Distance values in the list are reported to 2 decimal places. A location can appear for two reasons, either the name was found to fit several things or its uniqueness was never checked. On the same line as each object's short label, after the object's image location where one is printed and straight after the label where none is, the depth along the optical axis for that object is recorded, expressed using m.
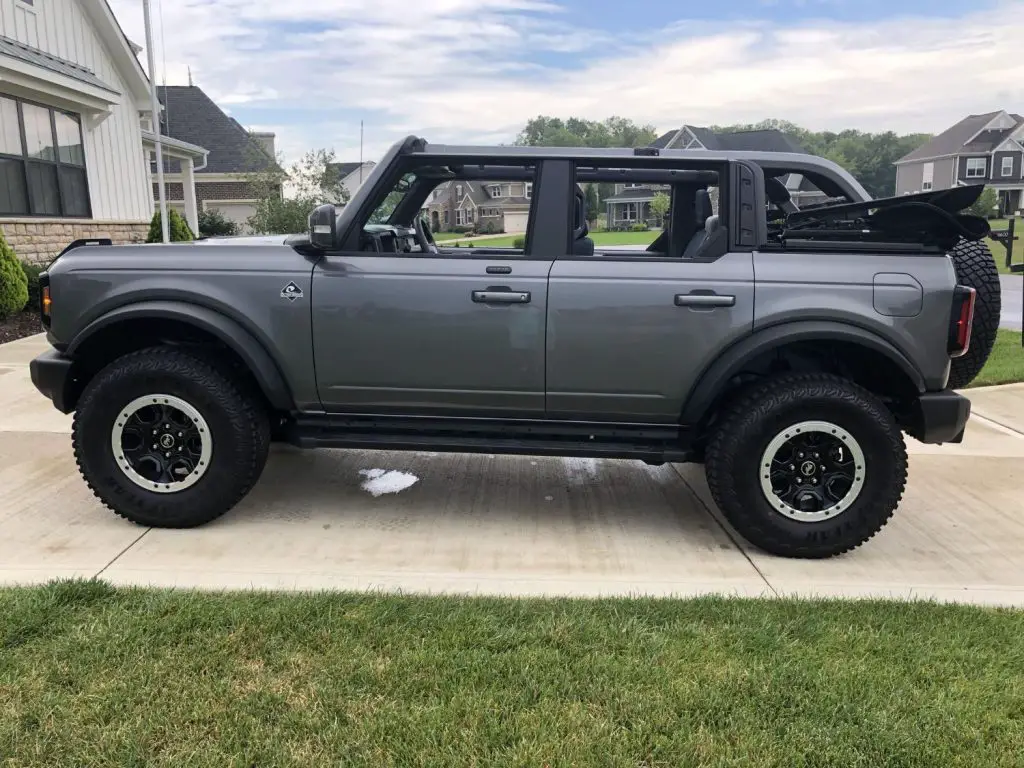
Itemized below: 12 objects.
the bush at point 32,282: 11.16
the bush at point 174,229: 15.51
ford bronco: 3.75
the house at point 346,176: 25.31
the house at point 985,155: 53.00
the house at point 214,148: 27.69
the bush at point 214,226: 25.36
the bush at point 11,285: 10.01
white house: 12.54
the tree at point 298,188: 22.95
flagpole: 14.11
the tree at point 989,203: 39.78
